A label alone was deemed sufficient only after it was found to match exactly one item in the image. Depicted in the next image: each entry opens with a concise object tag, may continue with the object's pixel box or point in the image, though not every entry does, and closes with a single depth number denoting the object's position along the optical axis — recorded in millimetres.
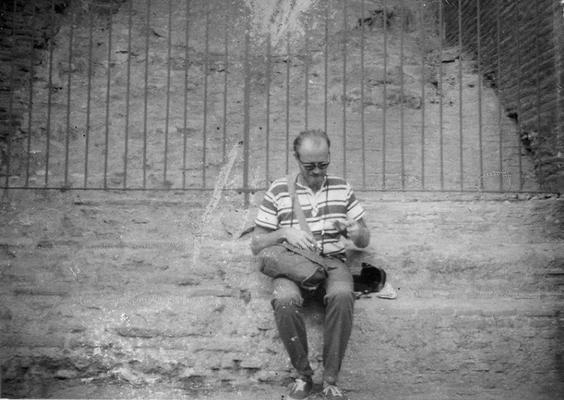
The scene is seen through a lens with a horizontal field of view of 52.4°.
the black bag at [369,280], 3807
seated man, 3162
